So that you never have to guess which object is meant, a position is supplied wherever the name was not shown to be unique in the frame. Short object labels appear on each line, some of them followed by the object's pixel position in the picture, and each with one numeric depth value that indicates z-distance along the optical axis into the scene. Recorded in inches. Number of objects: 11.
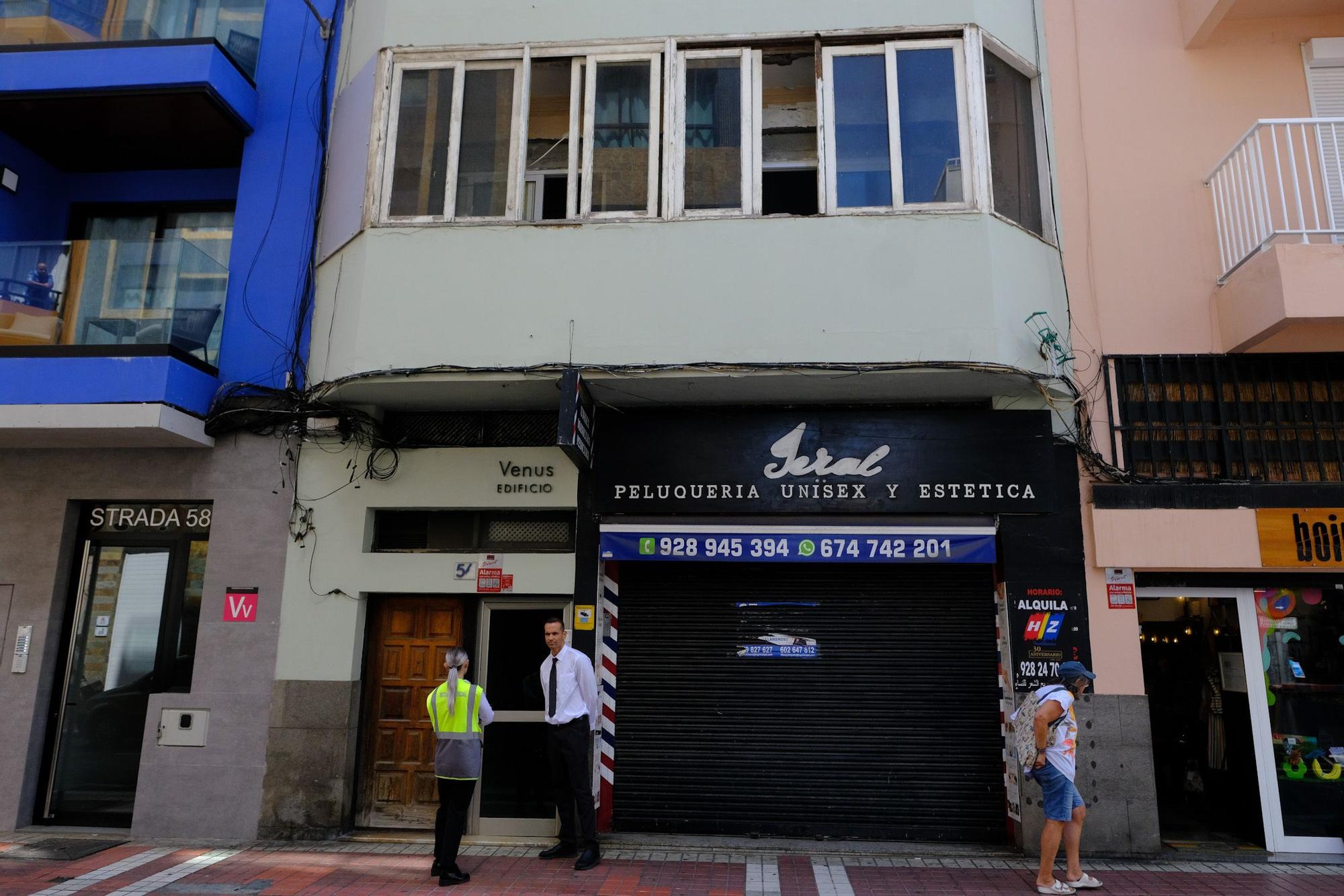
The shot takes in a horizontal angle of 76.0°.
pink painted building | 314.5
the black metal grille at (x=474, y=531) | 342.3
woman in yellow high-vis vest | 268.8
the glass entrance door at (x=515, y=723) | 324.8
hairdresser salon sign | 319.9
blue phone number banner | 316.8
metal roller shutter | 317.4
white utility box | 325.1
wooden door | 330.6
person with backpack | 260.7
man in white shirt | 291.0
